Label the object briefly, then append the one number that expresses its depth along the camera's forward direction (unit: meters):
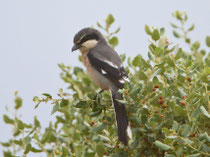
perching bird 7.30
